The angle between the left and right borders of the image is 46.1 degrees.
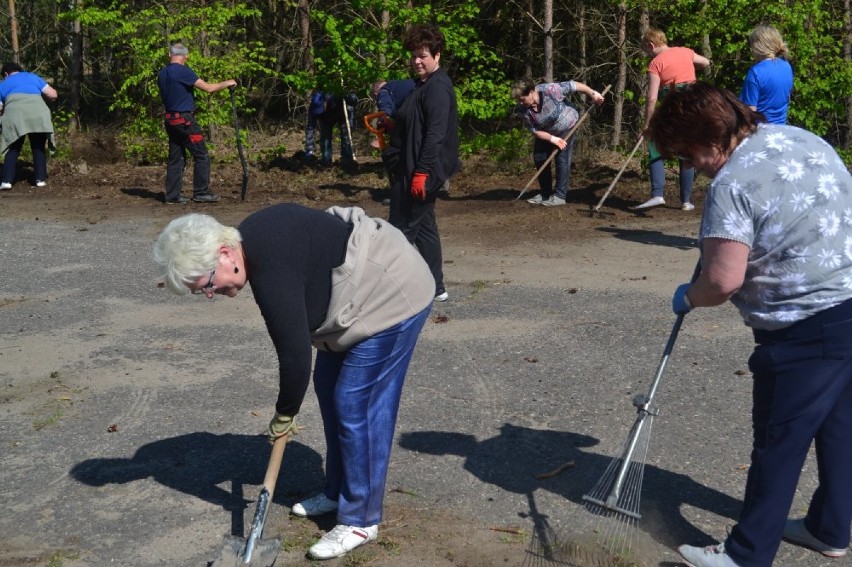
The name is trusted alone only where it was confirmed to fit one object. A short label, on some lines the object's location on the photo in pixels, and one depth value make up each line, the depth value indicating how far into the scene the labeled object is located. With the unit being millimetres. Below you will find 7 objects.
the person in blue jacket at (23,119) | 13789
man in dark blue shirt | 12094
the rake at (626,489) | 3785
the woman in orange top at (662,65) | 9961
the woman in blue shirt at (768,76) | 8273
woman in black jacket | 6969
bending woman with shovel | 3391
